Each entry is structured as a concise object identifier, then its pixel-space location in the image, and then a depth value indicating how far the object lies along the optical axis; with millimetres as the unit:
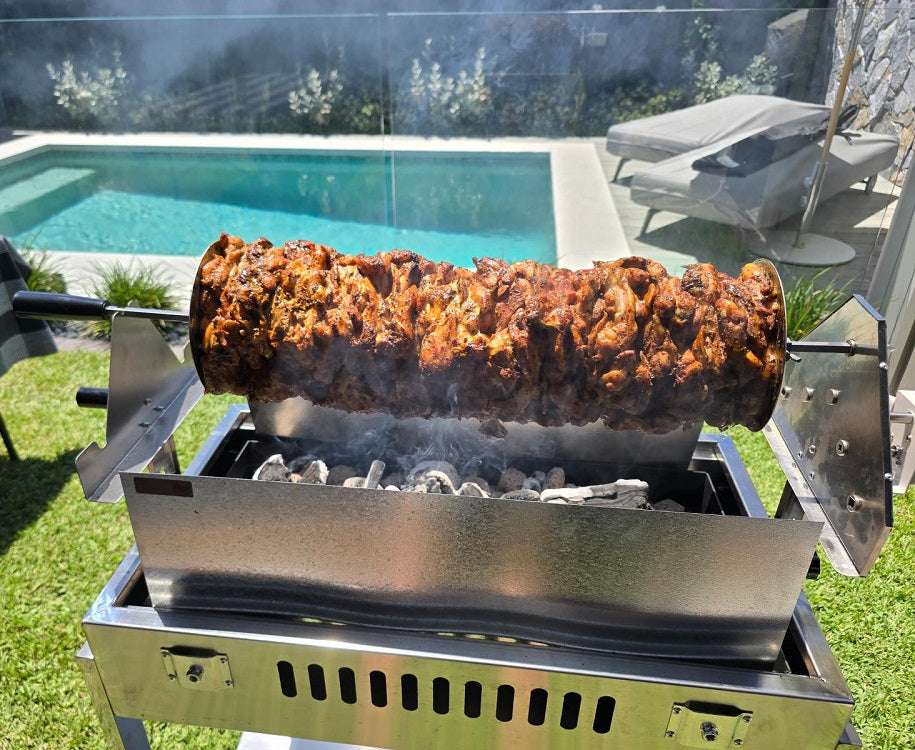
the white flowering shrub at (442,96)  5496
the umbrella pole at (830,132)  4363
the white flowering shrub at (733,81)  4891
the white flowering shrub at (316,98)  7057
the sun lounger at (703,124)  4836
